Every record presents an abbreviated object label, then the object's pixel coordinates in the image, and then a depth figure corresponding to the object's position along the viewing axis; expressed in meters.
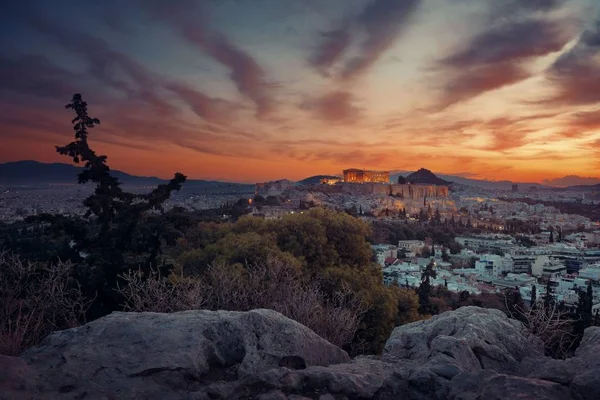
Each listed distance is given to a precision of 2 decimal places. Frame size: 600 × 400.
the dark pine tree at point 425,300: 21.21
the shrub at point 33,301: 5.23
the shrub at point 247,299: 5.85
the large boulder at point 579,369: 2.65
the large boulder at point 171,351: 3.09
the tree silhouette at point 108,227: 8.02
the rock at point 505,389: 2.51
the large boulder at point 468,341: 3.63
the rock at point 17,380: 2.66
